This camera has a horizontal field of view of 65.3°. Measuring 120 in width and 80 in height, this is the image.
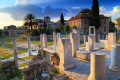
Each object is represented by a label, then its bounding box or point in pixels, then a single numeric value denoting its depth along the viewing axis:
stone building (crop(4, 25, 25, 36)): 63.63
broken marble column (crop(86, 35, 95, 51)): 11.81
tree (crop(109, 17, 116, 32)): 42.41
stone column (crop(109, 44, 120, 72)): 6.17
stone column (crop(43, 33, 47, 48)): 13.27
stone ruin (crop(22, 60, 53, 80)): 6.26
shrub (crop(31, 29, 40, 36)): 34.13
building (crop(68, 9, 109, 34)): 35.66
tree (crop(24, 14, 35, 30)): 37.00
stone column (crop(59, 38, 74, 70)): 6.82
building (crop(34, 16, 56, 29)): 56.34
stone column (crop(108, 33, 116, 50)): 11.57
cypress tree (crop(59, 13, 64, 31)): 45.00
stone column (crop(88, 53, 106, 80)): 4.89
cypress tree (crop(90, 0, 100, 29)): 30.64
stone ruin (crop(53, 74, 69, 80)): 5.20
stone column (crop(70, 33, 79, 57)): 9.53
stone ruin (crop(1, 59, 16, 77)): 7.60
